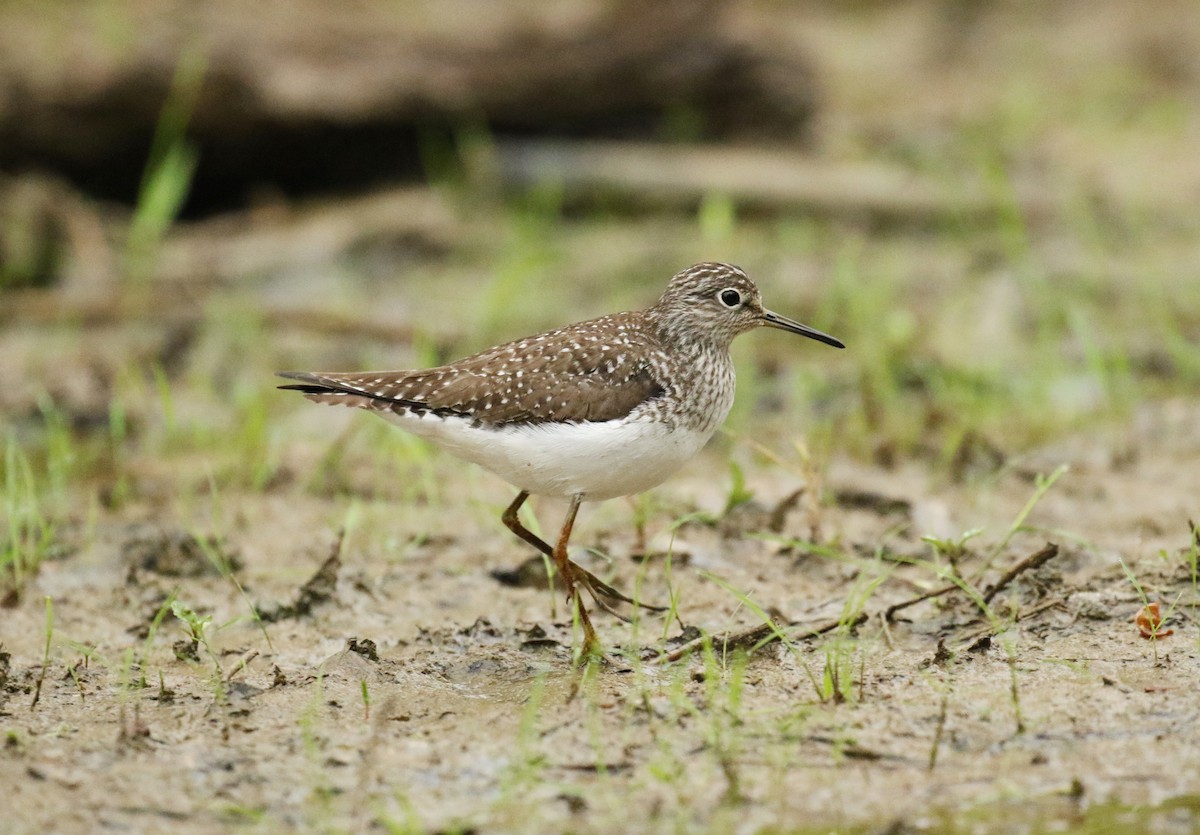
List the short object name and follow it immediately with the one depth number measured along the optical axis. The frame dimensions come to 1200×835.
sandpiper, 10.86
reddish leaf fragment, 10.48
